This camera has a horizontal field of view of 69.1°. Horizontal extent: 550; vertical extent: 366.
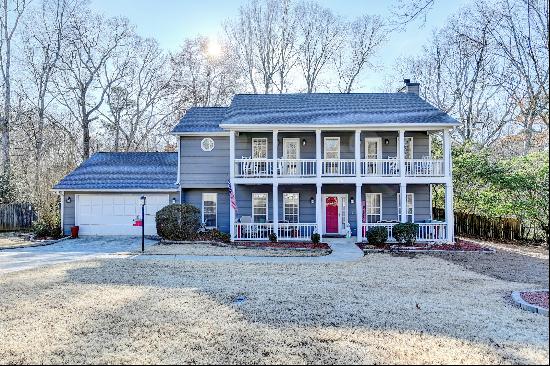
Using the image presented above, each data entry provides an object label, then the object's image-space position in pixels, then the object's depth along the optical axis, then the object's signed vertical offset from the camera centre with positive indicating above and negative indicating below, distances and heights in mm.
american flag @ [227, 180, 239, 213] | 17109 -223
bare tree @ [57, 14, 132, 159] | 28859 +9819
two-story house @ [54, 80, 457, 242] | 17391 +1333
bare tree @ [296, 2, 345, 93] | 30062 +12051
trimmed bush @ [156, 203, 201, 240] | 17062 -1174
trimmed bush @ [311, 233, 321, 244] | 16562 -1789
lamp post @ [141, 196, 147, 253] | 15498 -204
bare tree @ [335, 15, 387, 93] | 30547 +11325
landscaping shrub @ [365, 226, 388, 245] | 16172 -1631
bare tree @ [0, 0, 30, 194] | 25734 +9513
